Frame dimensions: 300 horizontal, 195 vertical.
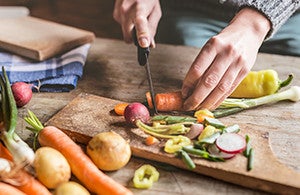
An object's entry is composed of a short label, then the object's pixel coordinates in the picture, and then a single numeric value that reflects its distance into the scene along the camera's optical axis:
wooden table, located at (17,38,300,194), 1.24
